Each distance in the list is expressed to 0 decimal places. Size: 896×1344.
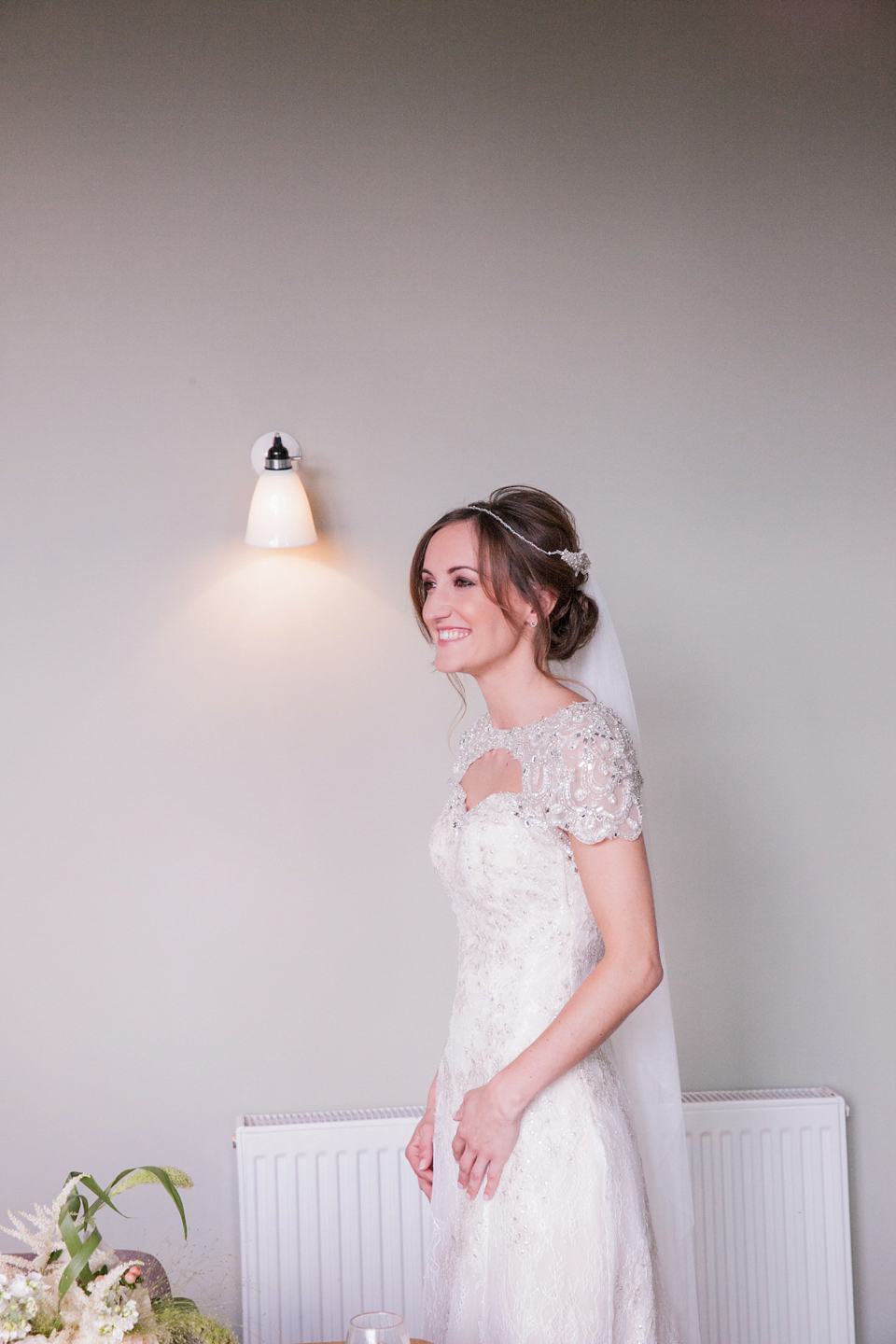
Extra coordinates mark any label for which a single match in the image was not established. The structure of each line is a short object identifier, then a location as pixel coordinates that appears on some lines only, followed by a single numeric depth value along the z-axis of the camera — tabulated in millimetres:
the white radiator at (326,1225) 2582
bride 1662
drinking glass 1082
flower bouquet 1136
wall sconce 2629
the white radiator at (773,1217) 2693
